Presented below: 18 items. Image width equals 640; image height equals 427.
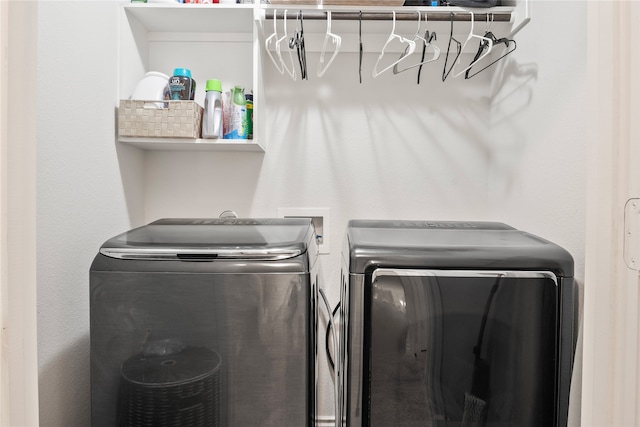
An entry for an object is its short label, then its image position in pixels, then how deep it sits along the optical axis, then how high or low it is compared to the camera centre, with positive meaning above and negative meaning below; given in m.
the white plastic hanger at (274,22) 1.27 +0.62
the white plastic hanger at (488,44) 1.24 +0.54
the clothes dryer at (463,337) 0.90 -0.29
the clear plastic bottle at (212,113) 1.31 +0.33
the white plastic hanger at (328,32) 1.20 +0.56
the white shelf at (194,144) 1.29 +0.23
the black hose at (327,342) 1.53 -0.52
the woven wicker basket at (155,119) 1.26 +0.29
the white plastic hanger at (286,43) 1.20 +0.62
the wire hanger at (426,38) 1.25 +0.56
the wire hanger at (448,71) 1.29 +0.53
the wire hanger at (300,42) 1.25 +0.54
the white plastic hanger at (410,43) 1.21 +0.53
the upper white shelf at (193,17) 1.30 +0.67
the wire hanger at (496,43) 1.28 +0.56
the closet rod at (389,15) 1.30 +0.65
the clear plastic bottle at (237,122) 1.36 +0.31
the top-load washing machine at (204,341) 0.92 -0.31
